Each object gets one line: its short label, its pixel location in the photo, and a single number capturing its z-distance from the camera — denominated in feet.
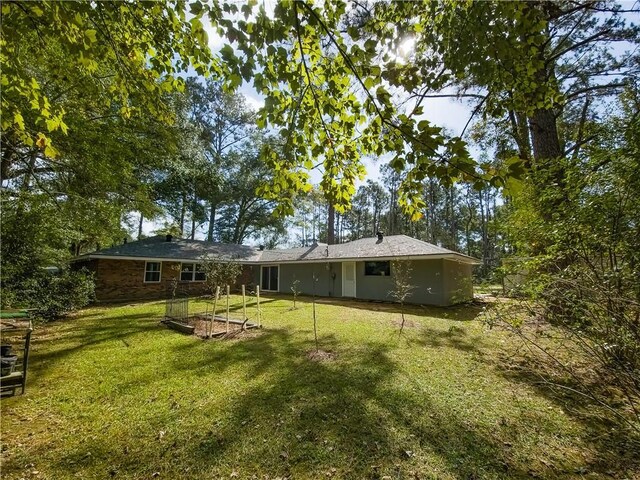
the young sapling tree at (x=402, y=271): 43.97
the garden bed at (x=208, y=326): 25.82
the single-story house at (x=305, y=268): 45.11
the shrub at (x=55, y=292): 26.20
